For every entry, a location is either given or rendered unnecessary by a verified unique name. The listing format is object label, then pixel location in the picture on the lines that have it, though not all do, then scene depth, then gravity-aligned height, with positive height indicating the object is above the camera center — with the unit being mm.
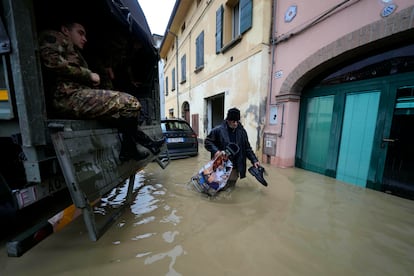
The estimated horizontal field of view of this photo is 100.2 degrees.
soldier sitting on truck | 1374 +266
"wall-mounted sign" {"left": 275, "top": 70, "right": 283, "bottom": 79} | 4324 +1169
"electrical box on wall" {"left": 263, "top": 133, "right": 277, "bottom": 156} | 4541 -643
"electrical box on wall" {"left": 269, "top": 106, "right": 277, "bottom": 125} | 4512 +130
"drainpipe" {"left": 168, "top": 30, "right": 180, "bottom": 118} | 11117 +3696
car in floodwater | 4801 -550
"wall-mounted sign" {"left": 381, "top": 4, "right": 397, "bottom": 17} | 2492 +1629
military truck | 1132 -134
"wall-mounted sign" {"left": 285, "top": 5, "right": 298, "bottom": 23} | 3824 +2417
